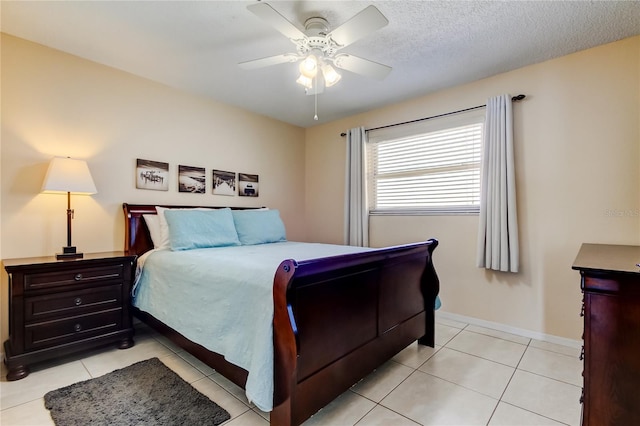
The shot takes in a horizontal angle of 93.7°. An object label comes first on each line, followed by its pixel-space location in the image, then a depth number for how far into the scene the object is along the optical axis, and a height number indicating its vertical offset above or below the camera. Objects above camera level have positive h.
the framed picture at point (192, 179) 3.33 +0.37
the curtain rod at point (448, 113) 2.81 +1.10
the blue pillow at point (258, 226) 3.24 -0.16
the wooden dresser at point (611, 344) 1.08 -0.48
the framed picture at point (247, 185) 3.89 +0.36
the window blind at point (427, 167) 3.18 +0.54
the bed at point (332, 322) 1.42 -0.66
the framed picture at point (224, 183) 3.63 +0.37
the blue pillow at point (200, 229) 2.71 -0.16
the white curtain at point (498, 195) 2.79 +0.19
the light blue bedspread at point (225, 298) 1.44 -0.55
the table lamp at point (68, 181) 2.30 +0.24
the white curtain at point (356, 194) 3.89 +0.25
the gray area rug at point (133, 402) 1.62 -1.13
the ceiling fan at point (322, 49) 1.67 +1.08
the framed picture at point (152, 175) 3.01 +0.38
